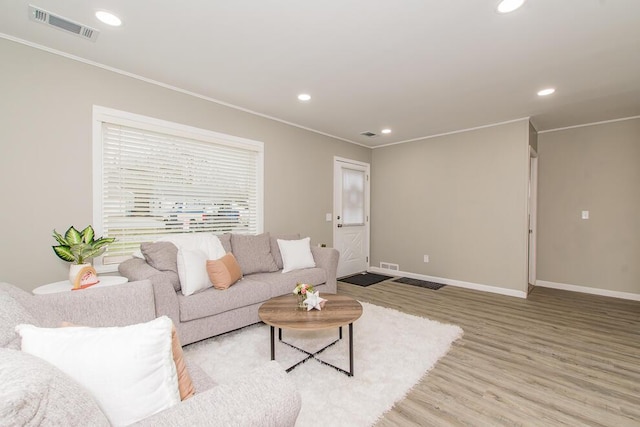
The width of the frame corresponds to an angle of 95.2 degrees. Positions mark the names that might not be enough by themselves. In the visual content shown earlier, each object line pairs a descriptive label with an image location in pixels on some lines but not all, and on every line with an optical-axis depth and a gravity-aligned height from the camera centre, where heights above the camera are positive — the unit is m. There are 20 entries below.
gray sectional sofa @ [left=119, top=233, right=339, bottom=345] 2.45 -0.76
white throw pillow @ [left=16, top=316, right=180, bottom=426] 0.80 -0.43
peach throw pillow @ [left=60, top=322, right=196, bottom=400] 1.00 -0.57
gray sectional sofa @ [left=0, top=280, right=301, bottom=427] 0.57 -0.47
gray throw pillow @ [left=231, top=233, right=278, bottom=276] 3.38 -0.51
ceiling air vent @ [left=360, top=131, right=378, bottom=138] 4.96 +1.32
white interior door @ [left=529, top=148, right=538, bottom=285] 4.66 +0.01
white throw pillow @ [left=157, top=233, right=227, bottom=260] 3.00 -0.34
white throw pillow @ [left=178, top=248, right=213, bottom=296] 2.60 -0.56
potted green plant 2.32 -0.31
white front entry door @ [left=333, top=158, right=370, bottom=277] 5.28 -0.08
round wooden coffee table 2.08 -0.81
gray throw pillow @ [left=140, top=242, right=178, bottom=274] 2.68 -0.43
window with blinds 2.84 +0.32
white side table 2.17 -0.59
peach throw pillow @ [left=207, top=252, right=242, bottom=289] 2.78 -0.61
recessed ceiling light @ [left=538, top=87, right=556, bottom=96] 3.20 +1.34
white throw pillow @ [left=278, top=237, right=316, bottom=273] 3.58 -0.55
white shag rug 1.85 -1.23
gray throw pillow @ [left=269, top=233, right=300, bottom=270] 3.71 -0.46
